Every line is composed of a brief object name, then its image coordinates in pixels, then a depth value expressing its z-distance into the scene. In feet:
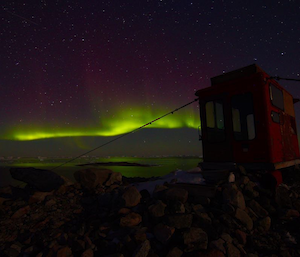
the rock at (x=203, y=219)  12.82
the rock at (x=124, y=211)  15.28
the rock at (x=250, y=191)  17.27
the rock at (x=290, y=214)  15.67
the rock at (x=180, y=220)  12.50
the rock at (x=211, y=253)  10.41
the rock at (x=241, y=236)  12.34
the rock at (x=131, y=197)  16.34
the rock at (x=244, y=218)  13.82
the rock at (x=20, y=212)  19.09
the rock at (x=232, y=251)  10.93
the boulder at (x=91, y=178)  24.17
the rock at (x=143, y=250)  10.56
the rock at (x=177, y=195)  15.46
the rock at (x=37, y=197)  21.76
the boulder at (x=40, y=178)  26.71
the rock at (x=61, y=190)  23.84
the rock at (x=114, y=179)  25.52
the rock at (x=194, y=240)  10.94
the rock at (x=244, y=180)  18.16
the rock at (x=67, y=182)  26.18
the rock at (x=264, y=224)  14.07
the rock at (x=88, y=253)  11.46
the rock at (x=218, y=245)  11.09
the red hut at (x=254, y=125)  20.54
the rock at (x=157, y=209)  13.84
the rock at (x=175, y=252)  10.62
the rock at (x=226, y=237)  11.87
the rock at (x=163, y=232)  11.77
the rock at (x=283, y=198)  17.24
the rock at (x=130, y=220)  13.76
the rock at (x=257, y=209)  15.67
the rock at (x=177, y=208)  13.91
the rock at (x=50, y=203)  20.56
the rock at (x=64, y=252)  11.52
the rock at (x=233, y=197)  15.11
